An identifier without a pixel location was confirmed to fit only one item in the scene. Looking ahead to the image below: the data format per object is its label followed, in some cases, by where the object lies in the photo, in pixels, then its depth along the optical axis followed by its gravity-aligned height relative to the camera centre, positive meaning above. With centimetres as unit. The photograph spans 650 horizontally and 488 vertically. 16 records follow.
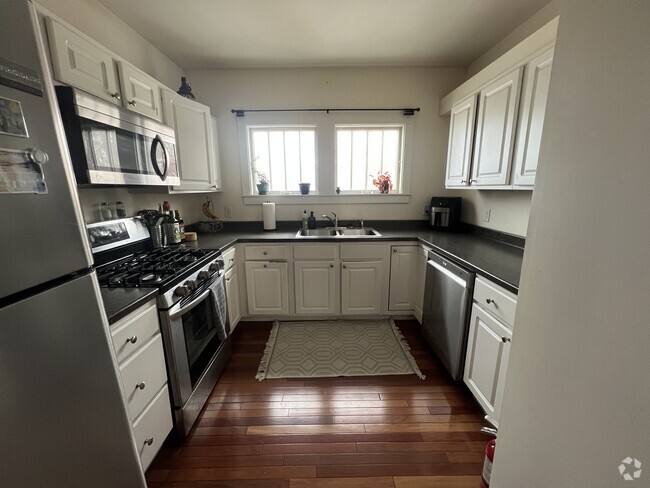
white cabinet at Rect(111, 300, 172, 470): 112 -84
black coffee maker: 275 -24
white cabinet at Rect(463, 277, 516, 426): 139 -89
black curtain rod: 287 +86
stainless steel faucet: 308 -33
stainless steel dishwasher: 176 -89
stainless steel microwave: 123 +27
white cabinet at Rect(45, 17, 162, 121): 121 +65
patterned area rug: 209 -139
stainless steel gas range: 141 -61
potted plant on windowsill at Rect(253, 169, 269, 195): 305 +9
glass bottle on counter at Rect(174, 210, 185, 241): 231 -27
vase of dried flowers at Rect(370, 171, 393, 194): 306 +9
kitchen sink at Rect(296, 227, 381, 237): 303 -47
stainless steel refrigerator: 53 -24
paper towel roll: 293 -26
